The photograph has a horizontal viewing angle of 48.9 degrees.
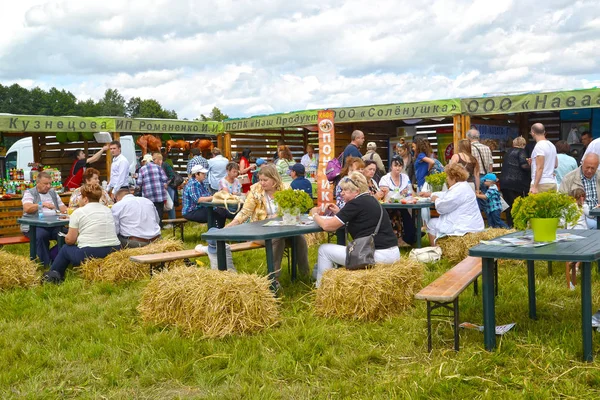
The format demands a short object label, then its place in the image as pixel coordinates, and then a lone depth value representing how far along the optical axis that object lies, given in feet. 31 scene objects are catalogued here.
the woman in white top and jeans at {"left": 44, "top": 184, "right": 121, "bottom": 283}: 22.97
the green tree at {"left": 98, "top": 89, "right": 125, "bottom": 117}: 327.88
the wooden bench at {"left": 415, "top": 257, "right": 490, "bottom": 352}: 14.14
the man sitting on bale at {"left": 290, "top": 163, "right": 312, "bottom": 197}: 31.19
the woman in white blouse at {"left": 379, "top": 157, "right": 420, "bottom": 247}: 29.45
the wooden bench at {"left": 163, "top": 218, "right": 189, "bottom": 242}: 33.83
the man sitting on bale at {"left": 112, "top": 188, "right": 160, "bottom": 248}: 24.90
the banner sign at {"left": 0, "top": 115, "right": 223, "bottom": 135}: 41.42
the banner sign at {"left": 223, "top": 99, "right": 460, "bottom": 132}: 38.24
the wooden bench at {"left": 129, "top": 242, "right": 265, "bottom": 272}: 21.54
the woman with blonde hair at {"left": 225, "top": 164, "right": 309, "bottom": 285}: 22.13
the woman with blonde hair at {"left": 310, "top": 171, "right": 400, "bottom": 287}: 18.62
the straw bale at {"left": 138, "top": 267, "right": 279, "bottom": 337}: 16.08
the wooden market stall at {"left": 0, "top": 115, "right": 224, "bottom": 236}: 37.76
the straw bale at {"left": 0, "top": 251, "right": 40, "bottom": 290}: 22.29
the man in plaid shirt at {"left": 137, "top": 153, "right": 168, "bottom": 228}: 35.78
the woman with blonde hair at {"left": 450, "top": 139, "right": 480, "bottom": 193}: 29.71
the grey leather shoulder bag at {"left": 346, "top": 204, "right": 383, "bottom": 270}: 18.04
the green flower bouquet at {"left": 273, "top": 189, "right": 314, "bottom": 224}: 19.79
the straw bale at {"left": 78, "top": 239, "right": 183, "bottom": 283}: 22.49
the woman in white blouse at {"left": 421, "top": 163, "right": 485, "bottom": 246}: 24.99
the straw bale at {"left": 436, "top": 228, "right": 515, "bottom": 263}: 24.54
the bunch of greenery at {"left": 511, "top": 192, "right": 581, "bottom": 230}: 14.40
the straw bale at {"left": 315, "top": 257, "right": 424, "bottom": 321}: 16.80
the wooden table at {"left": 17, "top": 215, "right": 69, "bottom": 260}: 25.37
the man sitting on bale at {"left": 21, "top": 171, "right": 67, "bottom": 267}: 27.27
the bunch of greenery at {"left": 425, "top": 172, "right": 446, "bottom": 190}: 27.68
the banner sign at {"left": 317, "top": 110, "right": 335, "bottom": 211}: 34.58
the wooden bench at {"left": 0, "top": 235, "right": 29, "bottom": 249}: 28.07
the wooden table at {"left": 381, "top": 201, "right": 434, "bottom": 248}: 27.25
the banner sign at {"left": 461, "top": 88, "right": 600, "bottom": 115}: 33.35
